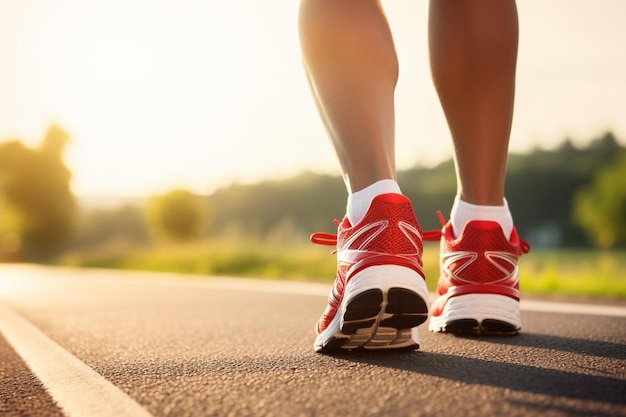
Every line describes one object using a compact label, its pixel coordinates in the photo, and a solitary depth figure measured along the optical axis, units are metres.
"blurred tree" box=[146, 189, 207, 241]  40.25
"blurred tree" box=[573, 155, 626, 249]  56.25
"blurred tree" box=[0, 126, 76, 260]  42.66
